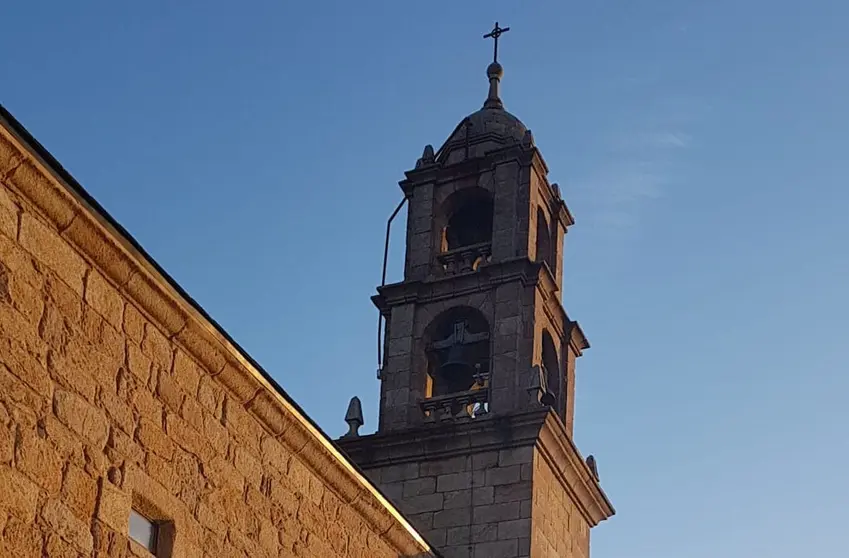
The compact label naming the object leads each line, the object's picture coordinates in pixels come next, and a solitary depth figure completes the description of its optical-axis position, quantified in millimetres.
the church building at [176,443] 7895
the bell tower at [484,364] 16719
